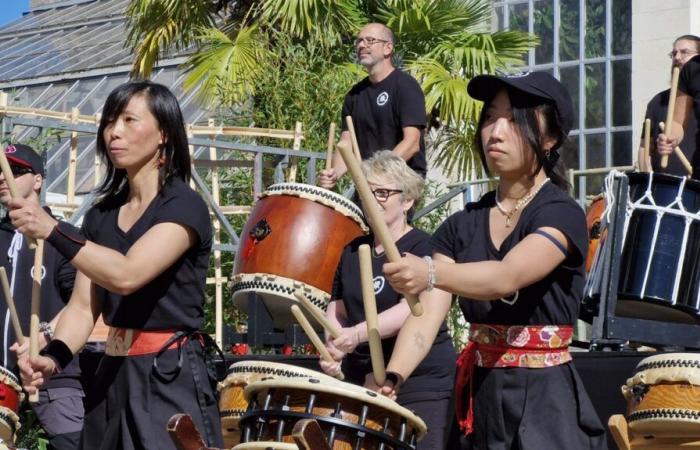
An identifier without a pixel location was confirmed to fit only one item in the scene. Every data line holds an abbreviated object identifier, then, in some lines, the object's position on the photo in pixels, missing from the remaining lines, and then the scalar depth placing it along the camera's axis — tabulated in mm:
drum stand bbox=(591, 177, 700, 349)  10234
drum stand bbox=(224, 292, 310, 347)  11624
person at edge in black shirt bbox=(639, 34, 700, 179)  12428
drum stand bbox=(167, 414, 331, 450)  5499
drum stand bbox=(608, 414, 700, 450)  8012
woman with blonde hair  8503
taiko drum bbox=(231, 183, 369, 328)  11646
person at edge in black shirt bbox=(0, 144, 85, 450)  10033
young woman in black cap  6180
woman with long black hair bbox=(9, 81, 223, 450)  6783
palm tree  18200
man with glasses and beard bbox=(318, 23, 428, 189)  12394
